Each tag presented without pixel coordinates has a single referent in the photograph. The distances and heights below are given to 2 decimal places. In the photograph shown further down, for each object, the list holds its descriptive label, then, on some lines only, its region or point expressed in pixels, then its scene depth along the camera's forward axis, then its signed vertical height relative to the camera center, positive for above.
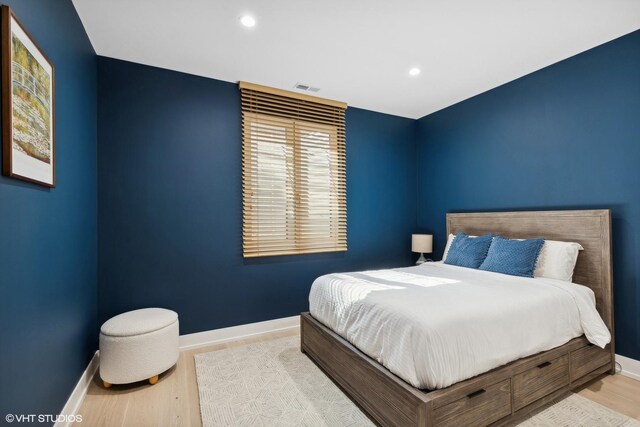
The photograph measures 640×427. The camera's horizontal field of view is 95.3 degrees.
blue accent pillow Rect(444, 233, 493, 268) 3.07 -0.42
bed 1.58 -0.83
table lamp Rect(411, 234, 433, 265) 4.11 -0.44
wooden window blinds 3.35 +0.50
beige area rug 1.88 -1.35
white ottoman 2.18 -1.02
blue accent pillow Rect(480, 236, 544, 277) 2.63 -0.42
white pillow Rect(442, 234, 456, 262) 3.53 -0.37
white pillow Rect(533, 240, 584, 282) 2.54 -0.43
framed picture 1.20 +0.51
